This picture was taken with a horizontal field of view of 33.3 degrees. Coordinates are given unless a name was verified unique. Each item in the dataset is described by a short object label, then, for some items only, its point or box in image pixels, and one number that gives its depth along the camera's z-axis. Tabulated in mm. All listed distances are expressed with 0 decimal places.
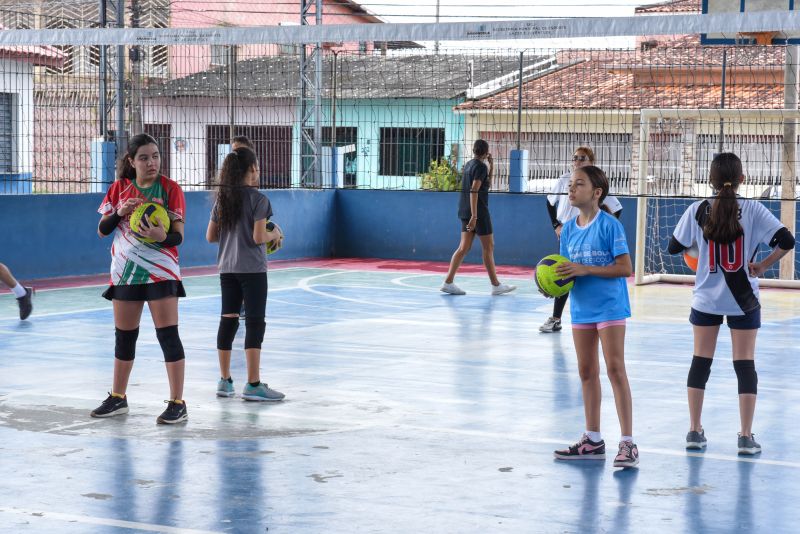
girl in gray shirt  8484
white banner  9375
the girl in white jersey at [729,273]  7172
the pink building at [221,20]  33916
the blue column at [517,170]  20109
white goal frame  16844
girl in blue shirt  6875
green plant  24469
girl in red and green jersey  7746
